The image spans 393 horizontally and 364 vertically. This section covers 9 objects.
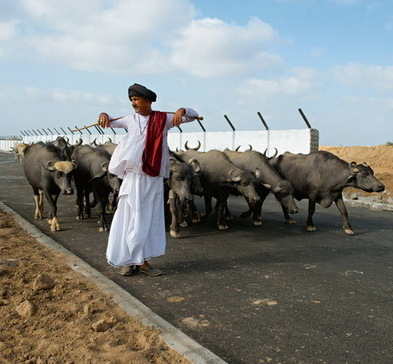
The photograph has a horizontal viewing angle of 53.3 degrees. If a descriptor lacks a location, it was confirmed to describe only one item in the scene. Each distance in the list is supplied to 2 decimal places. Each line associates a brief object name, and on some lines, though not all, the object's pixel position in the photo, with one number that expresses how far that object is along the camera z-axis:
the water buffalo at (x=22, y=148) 9.42
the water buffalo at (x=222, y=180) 7.80
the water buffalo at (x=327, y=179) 8.06
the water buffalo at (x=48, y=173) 7.67
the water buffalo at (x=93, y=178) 7.91
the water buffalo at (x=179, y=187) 7.12
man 4.72
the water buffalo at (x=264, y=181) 7.94
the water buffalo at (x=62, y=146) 8.73
